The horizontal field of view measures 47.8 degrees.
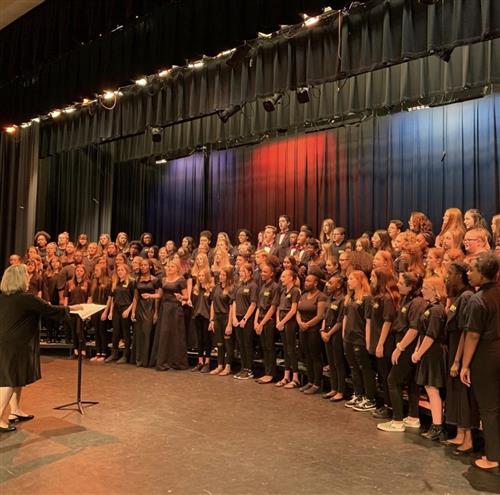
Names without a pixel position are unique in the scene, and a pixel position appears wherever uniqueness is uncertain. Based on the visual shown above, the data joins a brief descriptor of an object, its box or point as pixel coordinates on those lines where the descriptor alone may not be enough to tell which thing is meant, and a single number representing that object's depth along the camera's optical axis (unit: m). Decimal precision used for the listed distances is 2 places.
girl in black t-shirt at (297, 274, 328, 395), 6.38
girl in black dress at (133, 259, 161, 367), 8.00
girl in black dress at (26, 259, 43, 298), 8.66
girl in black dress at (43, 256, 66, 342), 9.14
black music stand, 5.40
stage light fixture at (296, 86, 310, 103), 7.94
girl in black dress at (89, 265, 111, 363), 8.68
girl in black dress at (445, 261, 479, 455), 4.27
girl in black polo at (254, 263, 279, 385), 6.94
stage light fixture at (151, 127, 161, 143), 11.09
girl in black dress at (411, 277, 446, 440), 4.58
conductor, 4.54
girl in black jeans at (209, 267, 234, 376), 7.47
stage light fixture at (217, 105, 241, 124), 9.11
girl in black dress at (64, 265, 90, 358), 8.93
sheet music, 5.04
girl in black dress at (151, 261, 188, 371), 7.77
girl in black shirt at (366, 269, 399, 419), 5.15
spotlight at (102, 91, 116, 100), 9.84
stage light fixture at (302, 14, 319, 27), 6.75
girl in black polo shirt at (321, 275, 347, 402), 6.03
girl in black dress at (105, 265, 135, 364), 8.32
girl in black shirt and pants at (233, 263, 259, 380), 7.17
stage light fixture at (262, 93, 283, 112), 8.91
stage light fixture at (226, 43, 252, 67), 7.55
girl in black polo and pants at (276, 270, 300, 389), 6.68
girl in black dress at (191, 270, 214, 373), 7.75
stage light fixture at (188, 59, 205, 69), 8.51
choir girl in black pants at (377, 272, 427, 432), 4.86
